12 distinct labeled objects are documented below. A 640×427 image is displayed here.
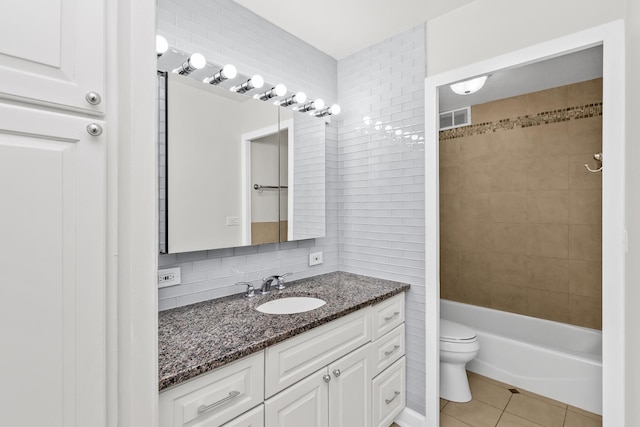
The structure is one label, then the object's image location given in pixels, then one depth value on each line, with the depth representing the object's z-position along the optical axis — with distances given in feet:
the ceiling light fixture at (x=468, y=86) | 7.30
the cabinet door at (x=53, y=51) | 1.93
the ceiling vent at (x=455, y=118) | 10.64
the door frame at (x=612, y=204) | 4.43
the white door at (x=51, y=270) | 1.94
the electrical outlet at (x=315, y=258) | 7.15
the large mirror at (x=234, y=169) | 4.87
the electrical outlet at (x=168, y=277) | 4.75
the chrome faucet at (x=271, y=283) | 5.95
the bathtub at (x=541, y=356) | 6.97
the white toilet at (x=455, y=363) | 7.34
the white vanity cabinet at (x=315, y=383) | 3.31
